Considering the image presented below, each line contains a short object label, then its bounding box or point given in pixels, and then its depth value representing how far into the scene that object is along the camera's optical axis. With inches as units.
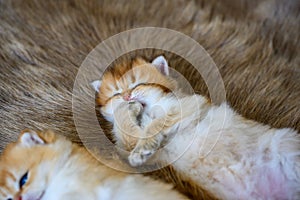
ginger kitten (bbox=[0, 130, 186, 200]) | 38.3
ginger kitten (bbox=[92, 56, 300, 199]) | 39.8
